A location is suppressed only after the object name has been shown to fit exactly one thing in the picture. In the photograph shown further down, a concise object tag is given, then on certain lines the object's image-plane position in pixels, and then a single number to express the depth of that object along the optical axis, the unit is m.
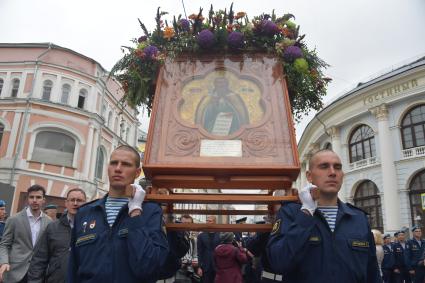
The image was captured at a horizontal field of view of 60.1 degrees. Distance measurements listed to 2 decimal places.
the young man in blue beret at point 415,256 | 9.93
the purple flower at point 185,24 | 3.52
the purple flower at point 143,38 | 3.66
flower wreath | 3.40
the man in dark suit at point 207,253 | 7.11
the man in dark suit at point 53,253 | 4.09
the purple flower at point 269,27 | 3.45
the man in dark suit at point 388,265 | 10.65
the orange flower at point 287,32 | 3.52
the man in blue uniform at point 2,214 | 6.59
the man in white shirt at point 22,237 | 4.60
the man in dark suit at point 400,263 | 10.49
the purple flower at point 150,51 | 3.41
